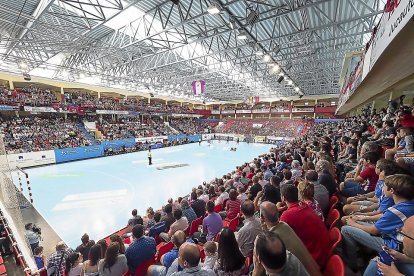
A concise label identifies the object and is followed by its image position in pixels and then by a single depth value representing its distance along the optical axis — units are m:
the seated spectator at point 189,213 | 5.05
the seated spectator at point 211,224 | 3.94
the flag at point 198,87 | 17.08
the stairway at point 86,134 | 23.98
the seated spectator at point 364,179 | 3.92
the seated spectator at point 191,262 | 2.05
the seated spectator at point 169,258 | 3.21
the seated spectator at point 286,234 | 1.83
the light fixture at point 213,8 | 7.92
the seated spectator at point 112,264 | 3.00
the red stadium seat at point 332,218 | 2.91
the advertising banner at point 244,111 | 47.65
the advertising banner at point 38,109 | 21.40
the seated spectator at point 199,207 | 5.49
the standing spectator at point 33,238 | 5.62
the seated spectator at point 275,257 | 1.44
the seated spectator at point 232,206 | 4.90
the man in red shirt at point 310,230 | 2.20
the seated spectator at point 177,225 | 4.41
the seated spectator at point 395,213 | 1.87
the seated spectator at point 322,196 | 3.44
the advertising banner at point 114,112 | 28.08
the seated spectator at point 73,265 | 3.78
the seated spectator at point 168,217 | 4.96
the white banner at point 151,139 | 28.70
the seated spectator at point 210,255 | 2.58
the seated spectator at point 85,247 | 4.26
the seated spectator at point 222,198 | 5.94
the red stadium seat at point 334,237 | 2.20
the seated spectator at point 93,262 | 3.18
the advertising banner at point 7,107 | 19.69
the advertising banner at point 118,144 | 24.20
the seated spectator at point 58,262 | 4.05
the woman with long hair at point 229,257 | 2.18
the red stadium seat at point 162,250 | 3.67
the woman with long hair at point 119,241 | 3.61
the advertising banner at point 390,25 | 2.54
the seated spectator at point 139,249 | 3.37
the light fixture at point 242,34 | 10.72
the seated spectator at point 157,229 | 4.63
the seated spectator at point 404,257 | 1.50
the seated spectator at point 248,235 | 2.80
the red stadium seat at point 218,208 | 5.67
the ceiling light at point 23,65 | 17.03
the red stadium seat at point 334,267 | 1.73
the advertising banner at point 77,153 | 19.67
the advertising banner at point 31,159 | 16.83
